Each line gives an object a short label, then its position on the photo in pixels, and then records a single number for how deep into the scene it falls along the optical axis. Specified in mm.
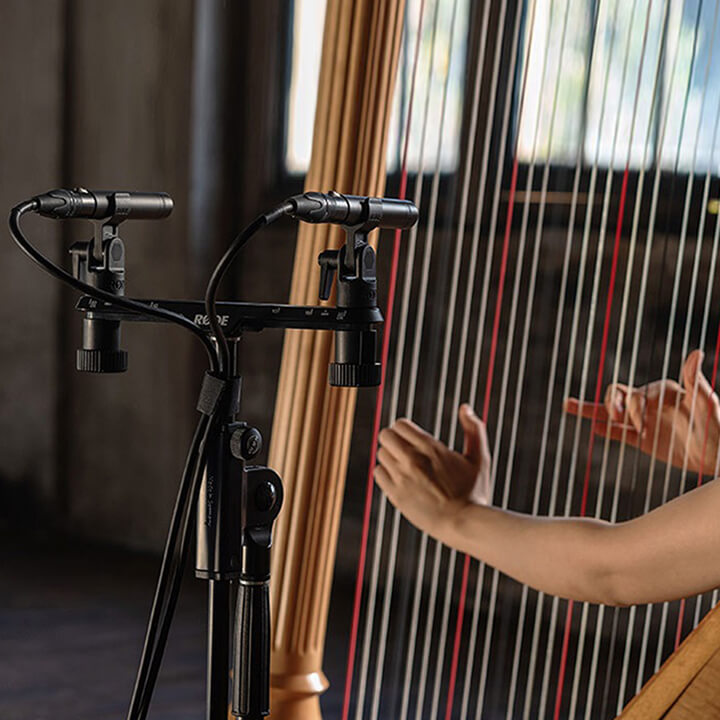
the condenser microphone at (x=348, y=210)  2280
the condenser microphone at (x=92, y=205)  2341
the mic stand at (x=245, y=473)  2286
